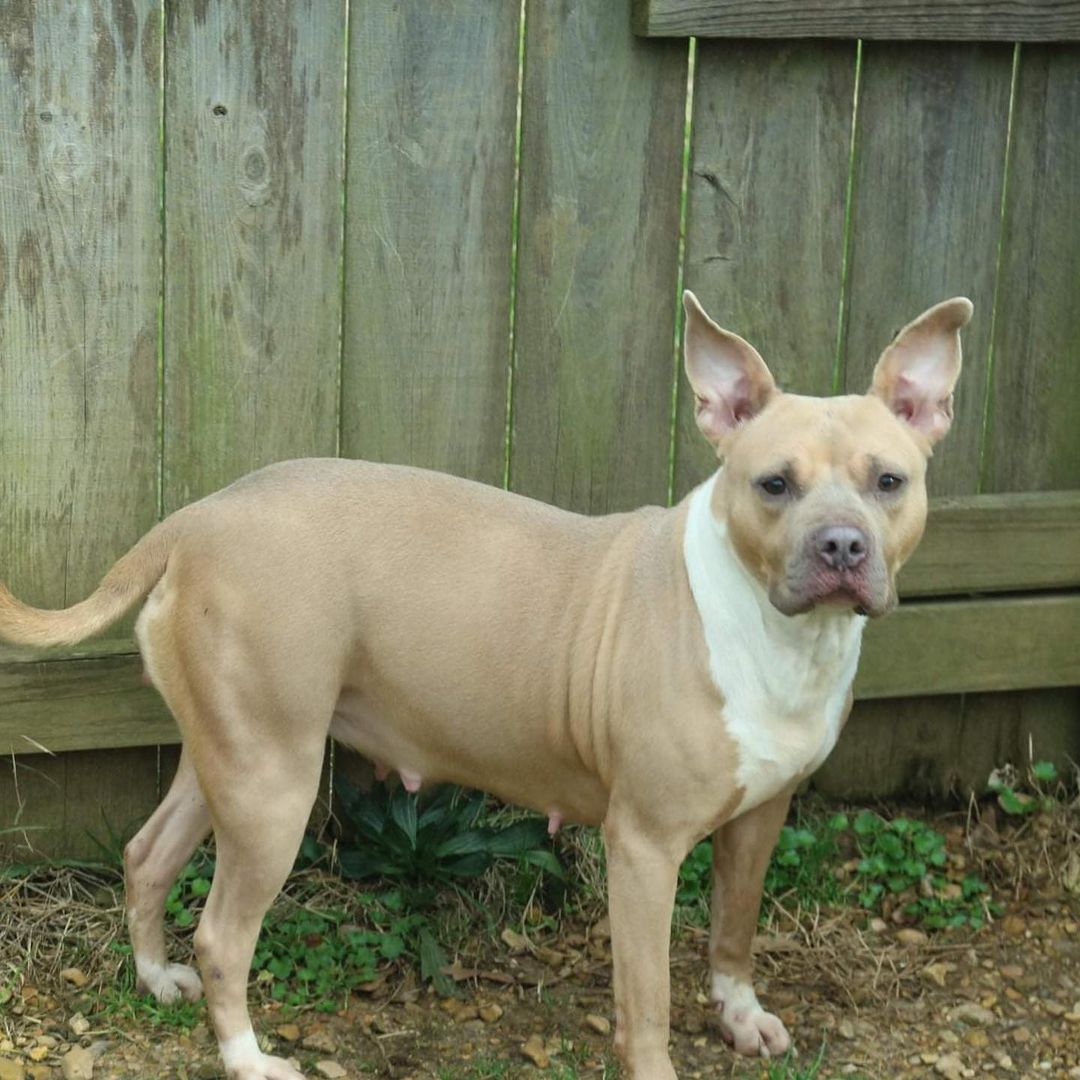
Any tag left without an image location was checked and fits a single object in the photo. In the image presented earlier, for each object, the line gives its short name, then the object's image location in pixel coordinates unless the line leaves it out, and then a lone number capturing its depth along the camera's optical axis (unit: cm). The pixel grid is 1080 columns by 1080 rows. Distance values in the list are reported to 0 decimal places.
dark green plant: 452
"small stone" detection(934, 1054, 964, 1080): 409
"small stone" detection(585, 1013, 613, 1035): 421
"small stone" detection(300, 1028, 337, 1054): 407
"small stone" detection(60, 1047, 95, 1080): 389
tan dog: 357
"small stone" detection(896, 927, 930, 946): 466
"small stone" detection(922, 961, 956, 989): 449
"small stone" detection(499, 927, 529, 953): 452
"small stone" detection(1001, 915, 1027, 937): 470
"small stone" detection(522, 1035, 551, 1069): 406
